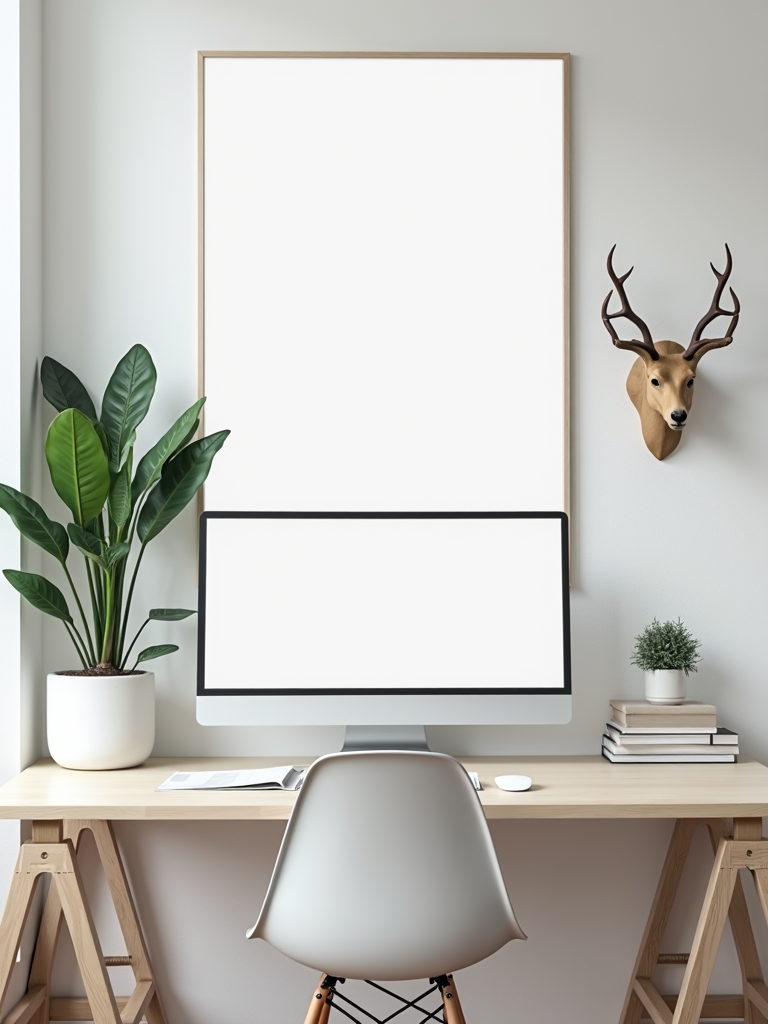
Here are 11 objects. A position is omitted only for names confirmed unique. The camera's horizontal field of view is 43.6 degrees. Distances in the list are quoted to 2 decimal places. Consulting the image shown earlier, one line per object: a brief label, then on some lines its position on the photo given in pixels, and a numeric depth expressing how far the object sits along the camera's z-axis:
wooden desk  1.69
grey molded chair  1.41
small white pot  2.12
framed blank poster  2.24
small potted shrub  2.12
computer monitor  1.99
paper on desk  1.84
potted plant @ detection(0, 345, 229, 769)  1.99
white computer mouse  1.82
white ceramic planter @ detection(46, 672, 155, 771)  1.99
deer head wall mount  2.14
